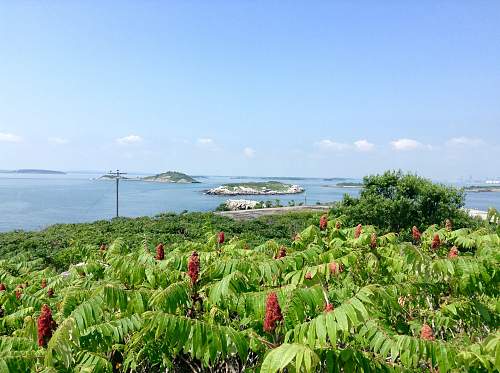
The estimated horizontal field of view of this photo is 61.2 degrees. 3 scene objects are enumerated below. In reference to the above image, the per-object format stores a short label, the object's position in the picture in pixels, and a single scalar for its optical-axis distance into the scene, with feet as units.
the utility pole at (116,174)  207.66
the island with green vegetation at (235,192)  582.35
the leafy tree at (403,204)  99.30
